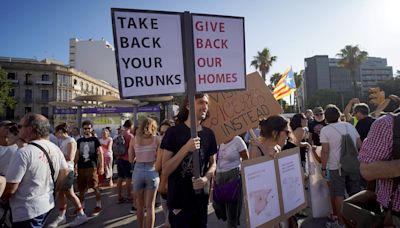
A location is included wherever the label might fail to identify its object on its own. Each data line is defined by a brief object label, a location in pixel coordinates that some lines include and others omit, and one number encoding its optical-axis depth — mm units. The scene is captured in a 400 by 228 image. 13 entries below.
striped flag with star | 7730
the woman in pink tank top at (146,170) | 4219
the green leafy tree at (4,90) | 38125
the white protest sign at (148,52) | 2131
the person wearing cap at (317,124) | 6078
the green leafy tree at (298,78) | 55969
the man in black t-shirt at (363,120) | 5035
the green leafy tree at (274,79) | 51031
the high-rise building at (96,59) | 67688
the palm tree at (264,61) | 36875
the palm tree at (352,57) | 38375
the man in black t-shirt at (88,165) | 6043
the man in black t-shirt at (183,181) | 2439
